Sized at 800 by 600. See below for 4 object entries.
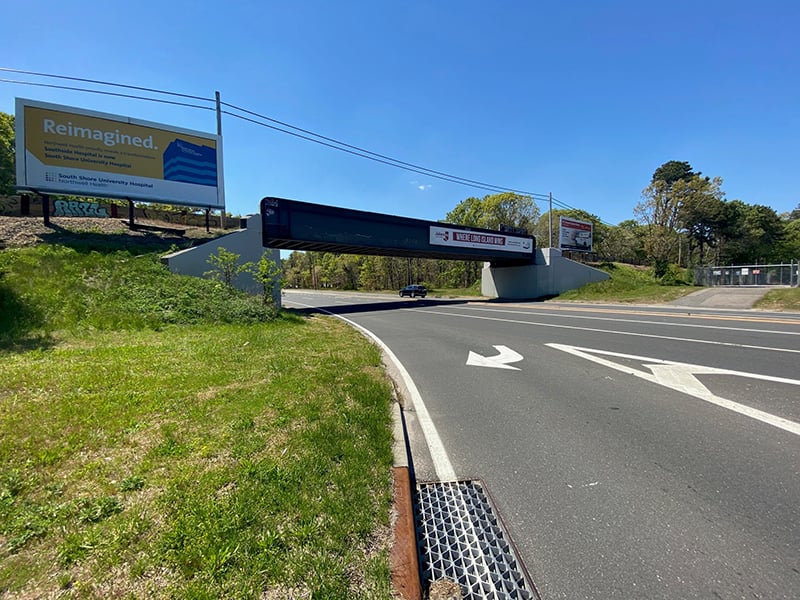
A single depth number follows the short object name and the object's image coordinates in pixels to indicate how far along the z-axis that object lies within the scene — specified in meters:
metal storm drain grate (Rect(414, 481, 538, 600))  2.04
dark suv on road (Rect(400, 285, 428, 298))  39.03
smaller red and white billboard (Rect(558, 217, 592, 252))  33.56
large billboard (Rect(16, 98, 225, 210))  15.82
